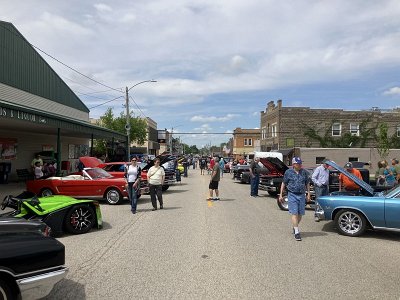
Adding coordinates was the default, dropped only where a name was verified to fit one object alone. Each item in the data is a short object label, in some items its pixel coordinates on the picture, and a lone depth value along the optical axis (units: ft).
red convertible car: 46.09
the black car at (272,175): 53.42
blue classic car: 26.43
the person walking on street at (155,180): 40.45
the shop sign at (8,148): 74.33
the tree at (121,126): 175.32
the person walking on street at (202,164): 125.69
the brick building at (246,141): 309.22
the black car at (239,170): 86.61
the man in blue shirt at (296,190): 27.07
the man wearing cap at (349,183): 35.29
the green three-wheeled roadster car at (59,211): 25.26
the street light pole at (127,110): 103.73
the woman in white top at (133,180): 39.45
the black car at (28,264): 12.62
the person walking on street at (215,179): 48.85
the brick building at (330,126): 150.71
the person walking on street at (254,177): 55.79
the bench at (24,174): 77.29
